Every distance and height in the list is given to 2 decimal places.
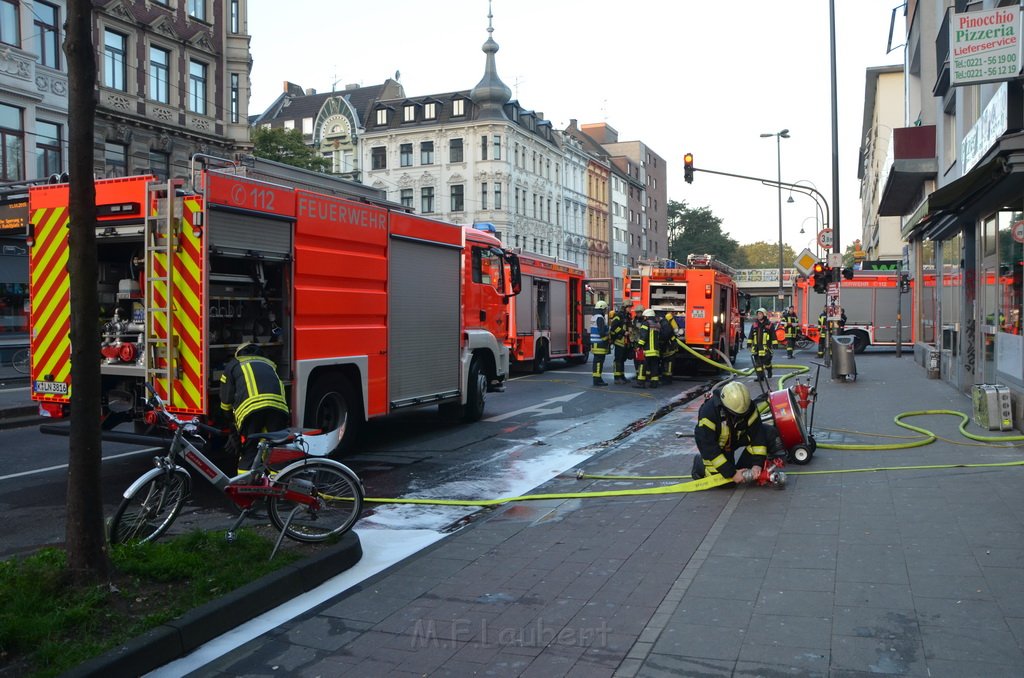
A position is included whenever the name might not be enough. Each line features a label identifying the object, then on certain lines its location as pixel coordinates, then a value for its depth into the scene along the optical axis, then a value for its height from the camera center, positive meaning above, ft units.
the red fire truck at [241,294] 25.18 +1.09
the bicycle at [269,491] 18.71 -3.50
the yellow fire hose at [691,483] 24.89 -4.50
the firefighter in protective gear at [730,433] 24.45 -2.99
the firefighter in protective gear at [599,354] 61.93 -1.95
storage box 34.17 -3.26
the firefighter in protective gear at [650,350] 61.62 -1.69
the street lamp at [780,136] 156.15 +33.39
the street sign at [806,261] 69.72 +4.97
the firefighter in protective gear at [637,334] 62.36 -0.61
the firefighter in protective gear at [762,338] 61.46 -0.91
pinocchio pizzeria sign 35.09 +11.05
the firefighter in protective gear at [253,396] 21.39 -1.65
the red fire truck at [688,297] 70.95 +2.27
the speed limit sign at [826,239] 70.33 +6.71
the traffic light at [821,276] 65.98 +3.57
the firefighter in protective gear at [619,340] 64.13 -1.03
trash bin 61.00 -2.50
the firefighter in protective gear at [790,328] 99.18 -0.37
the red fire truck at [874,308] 105.91 +1.94
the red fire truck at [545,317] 70.85 +0.82
